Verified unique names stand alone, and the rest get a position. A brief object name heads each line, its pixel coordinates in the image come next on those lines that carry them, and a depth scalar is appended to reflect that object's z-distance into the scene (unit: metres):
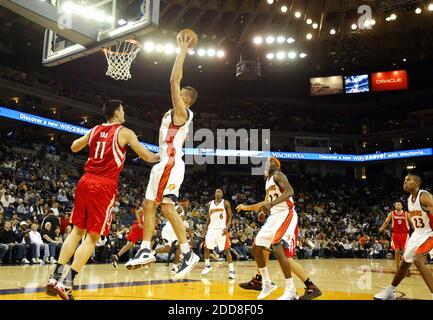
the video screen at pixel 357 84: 31.55
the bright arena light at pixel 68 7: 7.46
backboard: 7.32
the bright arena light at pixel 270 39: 21.94
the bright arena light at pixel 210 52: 22.45
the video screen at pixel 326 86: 32.28
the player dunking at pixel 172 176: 4.26
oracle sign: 31.00
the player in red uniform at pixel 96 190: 4.34
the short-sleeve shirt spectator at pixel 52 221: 12.47
